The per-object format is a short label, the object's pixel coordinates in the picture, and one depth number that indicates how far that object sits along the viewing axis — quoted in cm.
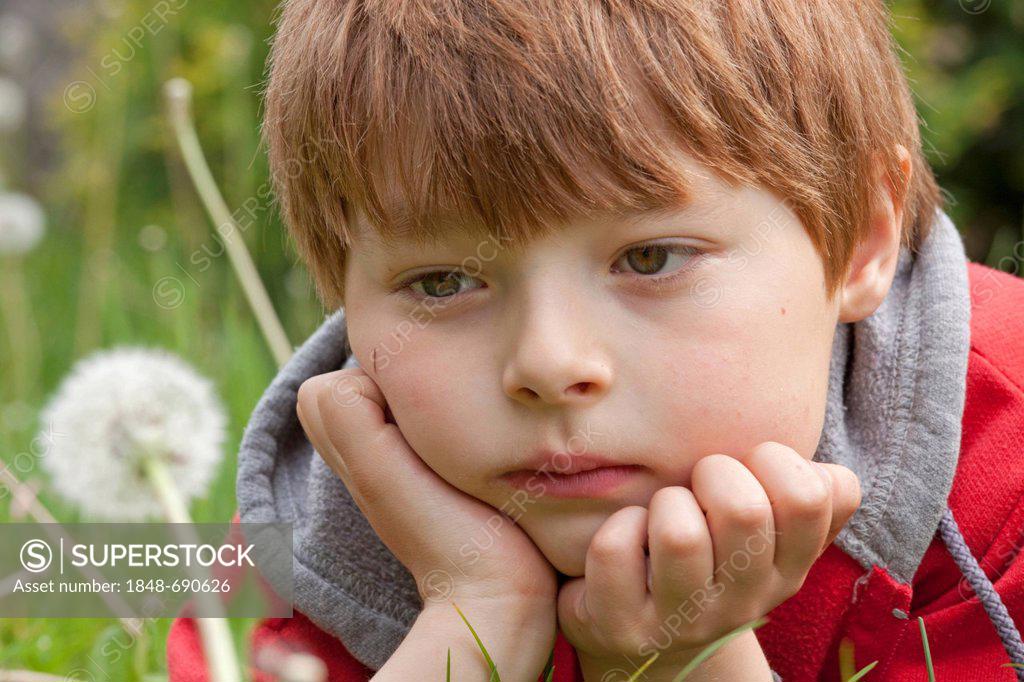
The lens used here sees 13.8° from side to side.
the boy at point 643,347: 111
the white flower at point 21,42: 291
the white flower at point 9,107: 229
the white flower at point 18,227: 194
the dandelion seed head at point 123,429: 120
